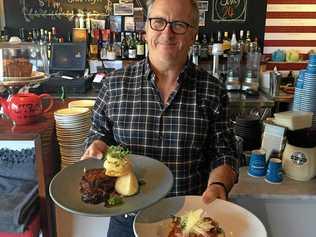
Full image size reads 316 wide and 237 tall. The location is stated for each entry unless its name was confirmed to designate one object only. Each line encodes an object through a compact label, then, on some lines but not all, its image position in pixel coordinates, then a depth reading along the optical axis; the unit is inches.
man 35.7
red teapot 47.2
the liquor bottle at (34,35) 137.6
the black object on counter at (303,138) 46.8
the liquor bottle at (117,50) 131.5
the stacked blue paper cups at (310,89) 55.0
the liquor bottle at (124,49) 131.5
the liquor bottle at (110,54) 130.0
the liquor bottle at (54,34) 135.9
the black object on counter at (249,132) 57.2
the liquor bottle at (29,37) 137.2
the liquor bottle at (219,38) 136.5
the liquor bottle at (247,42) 126.8
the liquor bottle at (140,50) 129.7
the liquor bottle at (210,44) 128.6
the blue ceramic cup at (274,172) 47.9
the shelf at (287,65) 146.2
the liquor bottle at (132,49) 129.2
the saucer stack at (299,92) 57.0
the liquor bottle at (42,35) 137.5
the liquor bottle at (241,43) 124.3
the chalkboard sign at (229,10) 137.0
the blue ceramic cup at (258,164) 49.6
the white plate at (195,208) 31.2
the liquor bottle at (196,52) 119.7
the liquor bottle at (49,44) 115.4
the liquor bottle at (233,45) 123.7
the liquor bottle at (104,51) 131.2
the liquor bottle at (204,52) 127.6
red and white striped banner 140.6
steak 33.8
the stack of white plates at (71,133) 51.1
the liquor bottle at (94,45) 132.2
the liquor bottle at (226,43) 125.1
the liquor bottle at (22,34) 137.3
